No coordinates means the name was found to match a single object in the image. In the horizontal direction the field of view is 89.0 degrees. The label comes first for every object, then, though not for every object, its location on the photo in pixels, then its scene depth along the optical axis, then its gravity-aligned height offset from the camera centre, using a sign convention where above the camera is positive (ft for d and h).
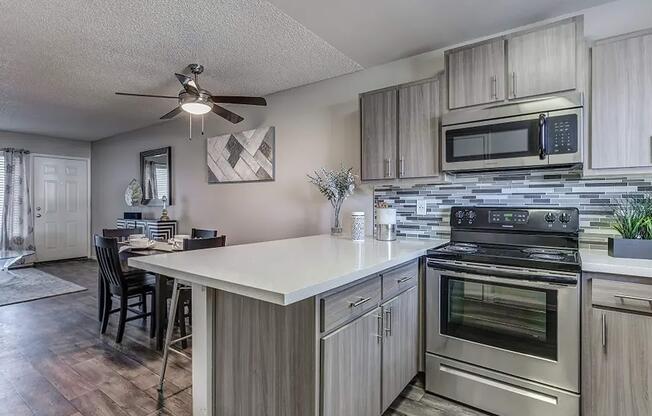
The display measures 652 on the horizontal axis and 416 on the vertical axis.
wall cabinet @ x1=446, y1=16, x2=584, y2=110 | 6.10 +2.73
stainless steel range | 5.53 -2.13
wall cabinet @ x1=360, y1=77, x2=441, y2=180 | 7.75 +1.78
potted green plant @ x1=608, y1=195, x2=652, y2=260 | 5.66 -0.52
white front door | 20.40 -0.21
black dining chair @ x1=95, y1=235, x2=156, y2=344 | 9.06 -2.25
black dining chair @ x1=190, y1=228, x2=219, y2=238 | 11.25 -1.02
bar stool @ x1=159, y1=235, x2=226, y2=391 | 6.86 -2.26
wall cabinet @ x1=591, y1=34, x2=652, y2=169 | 5.69 +1.74
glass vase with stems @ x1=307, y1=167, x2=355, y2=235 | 9.50 +0.41
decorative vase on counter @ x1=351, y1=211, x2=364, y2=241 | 8.27 -0.60
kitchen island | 4.14 -1.80
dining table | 8.94 -2.30
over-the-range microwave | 6.08 +1.35
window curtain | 18.80 +0.00
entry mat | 13.27 -3.66
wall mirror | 16.35 +1.48
